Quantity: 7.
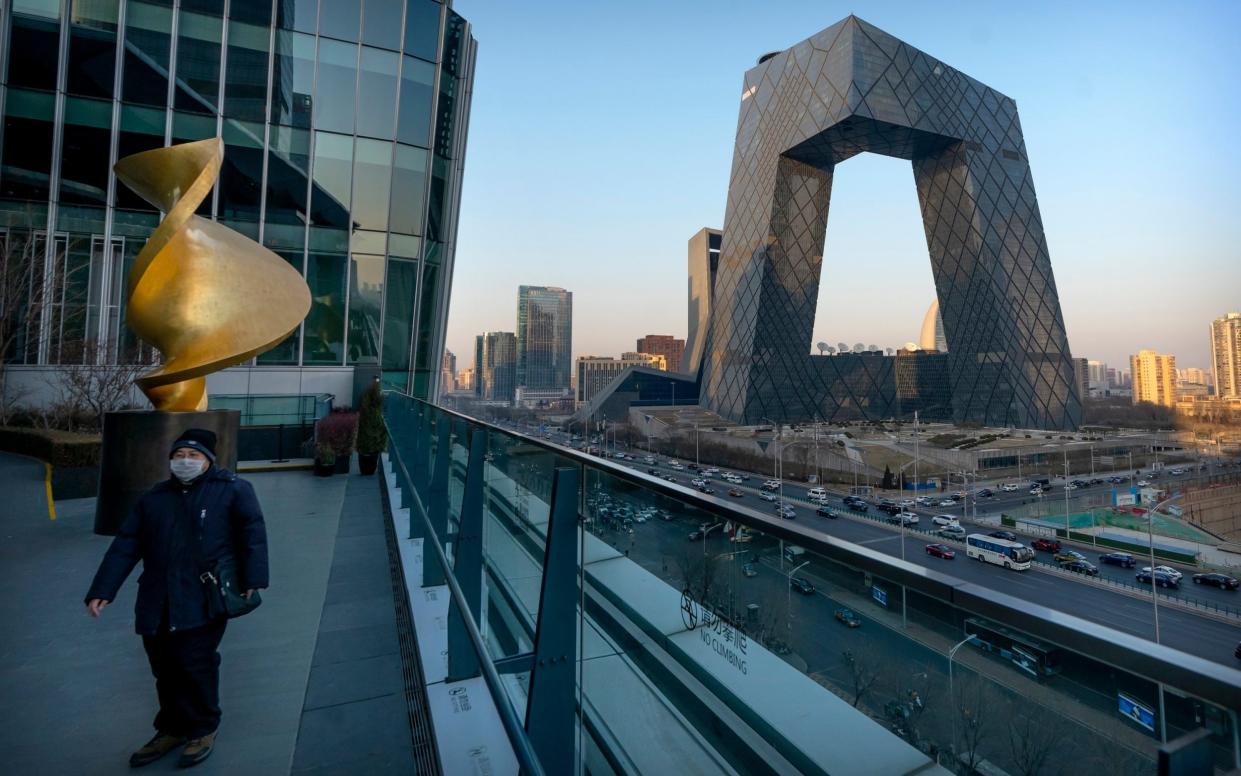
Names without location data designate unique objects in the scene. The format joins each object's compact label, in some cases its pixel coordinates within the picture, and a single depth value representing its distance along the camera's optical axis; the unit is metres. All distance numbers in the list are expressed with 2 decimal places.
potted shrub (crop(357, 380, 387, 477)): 10.67
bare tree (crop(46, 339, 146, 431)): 11.50
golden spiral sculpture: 6.11
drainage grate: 2.52
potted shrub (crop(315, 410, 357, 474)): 10.85
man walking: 2.60
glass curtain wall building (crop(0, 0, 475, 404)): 14.38
